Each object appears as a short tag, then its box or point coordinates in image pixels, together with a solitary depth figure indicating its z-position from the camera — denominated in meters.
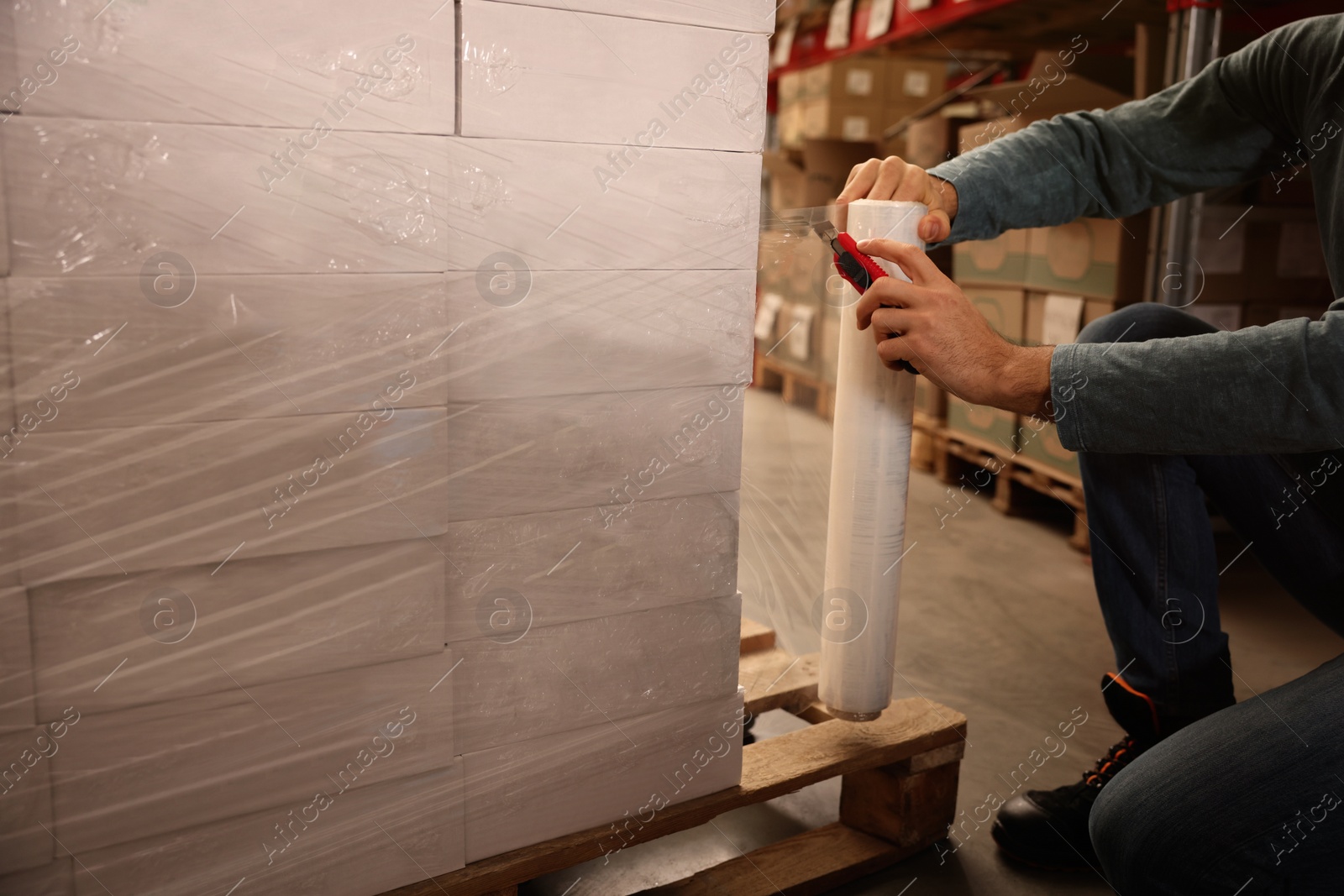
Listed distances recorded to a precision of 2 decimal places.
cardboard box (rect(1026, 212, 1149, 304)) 3.14
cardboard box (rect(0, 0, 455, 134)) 0.92
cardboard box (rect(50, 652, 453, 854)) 1.05
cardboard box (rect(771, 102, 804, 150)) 5.61
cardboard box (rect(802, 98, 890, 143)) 5.20
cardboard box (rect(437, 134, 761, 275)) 1.13
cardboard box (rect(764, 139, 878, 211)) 5.07
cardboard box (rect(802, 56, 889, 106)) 5.18
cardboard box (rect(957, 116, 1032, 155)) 3.15
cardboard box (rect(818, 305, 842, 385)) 1.59
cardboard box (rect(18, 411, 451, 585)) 0.98
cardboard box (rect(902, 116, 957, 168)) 4.12
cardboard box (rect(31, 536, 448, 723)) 1.02
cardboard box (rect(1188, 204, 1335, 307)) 3.20
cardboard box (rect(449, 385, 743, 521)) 1.19
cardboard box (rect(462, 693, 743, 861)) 1.30
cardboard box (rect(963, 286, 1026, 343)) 3.65
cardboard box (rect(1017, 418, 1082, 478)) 3.33
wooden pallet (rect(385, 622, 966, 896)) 1.48
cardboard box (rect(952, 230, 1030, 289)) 3.63
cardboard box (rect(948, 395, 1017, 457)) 3.66
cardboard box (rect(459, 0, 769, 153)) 1.11
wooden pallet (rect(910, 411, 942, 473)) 4.29
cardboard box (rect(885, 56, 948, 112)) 5.34
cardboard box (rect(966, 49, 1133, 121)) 3.25
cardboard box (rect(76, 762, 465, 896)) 1.10
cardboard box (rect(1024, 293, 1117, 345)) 3.24
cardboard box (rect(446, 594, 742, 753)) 1.25
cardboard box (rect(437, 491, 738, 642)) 1.21
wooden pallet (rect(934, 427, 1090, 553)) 3.35
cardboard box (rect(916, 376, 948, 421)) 4.19
